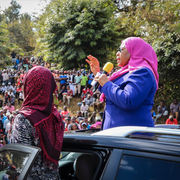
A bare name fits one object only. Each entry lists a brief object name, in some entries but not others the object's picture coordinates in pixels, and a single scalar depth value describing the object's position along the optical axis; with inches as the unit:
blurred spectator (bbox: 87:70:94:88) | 600.2
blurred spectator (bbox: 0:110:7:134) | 322.0
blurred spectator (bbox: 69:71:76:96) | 607.2
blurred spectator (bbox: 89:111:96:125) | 424.0
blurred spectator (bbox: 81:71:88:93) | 597.2
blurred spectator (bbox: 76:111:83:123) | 432.0
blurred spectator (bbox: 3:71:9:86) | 695.7
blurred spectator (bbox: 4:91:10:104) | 591.5
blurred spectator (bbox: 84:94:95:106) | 538.4
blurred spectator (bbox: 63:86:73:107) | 598.6
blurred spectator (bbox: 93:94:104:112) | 533.3
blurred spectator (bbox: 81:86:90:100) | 578.9
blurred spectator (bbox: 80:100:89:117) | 516.6
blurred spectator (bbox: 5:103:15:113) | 507.7
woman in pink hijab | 74.8
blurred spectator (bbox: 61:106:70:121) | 453.6
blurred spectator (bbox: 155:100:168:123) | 465.4
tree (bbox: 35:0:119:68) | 697.6
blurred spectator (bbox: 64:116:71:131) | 364.0
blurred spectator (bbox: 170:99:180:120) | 454.6
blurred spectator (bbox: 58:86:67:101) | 604.0
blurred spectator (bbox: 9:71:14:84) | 697.6
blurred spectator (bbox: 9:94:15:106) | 586.9
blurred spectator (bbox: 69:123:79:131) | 329.7
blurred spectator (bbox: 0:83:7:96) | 671.4
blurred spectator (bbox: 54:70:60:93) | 596.1
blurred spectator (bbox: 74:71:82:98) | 600.1
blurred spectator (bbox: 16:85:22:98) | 618.3
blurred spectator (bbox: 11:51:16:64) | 951.0
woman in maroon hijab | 65.6
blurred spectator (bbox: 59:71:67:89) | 611.2
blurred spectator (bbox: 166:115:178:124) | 378.0
